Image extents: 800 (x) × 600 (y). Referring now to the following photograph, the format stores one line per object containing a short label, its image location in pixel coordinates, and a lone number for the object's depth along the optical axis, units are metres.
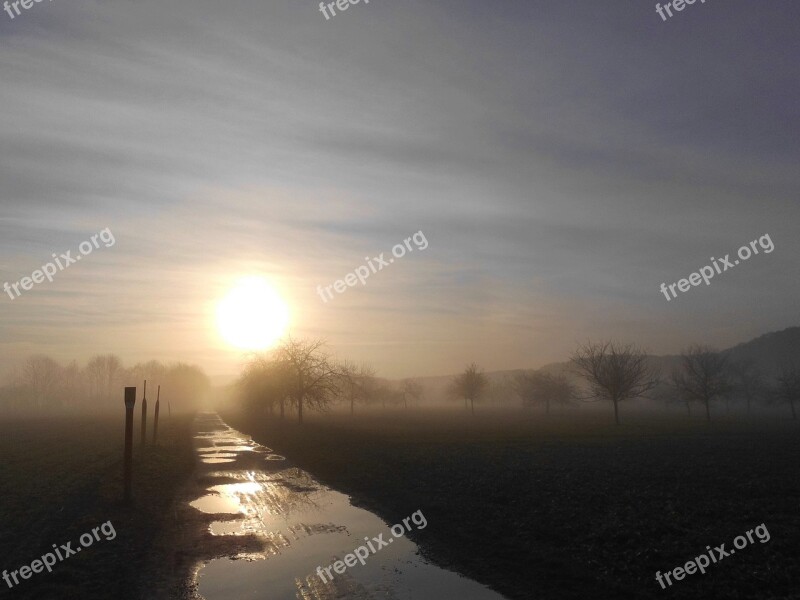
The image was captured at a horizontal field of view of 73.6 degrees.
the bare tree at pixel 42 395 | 184.74
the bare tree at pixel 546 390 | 104.31
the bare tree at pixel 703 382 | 72.56
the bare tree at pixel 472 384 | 107.44
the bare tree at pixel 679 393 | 79.23
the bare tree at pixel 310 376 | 57.28
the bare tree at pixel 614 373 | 64.50
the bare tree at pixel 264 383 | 61.41
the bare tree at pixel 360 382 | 61.45
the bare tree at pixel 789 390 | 76.31
